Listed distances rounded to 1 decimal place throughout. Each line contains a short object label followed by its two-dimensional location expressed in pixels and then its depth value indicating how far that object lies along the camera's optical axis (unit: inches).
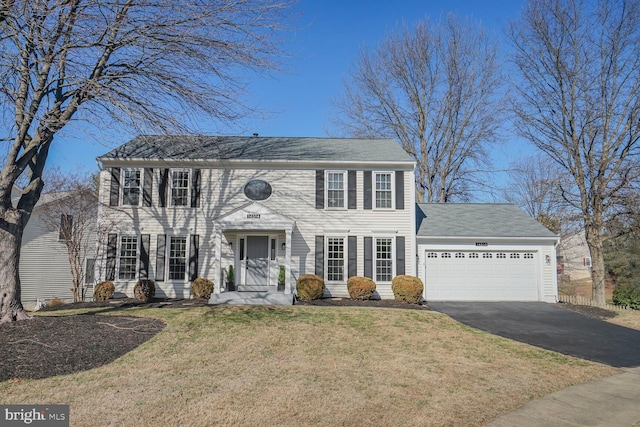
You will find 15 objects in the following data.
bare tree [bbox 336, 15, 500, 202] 1031.6
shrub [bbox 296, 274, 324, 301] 575.8
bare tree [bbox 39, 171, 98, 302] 771.4
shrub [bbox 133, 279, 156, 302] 578.6
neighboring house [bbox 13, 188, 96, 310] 868.0
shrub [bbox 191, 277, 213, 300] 582.2
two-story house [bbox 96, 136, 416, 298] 618.5
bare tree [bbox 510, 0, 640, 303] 709.3
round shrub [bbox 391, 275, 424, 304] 581.0
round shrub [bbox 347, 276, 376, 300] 588.1
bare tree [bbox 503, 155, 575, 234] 775.7
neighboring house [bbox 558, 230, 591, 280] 1441.9
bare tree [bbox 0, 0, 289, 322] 323.3
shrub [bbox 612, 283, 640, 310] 640.4
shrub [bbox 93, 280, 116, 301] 586.2
